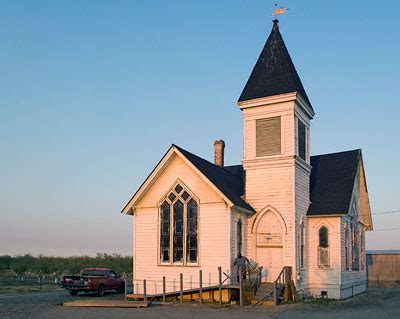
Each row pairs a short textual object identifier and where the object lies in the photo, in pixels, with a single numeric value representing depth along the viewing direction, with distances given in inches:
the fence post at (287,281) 928.3
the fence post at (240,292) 869.2
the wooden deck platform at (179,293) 892.0
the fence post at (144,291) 951.6
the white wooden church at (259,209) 974.4
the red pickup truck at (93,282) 1163.3
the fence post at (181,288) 917.8
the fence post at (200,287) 899.9
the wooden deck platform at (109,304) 898.1
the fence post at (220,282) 872.9
